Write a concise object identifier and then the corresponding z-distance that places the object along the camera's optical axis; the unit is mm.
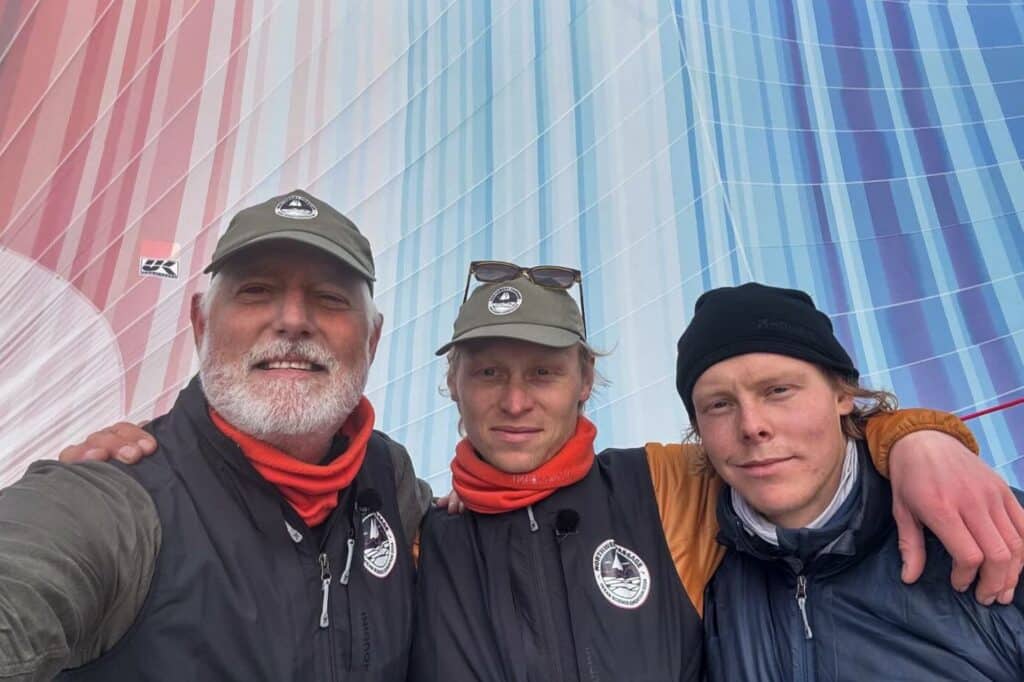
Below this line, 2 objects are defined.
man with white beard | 890
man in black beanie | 1123
